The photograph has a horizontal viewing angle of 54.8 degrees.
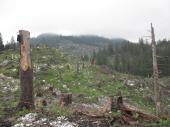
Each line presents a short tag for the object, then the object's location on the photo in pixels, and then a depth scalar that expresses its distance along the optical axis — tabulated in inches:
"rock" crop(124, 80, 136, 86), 1033.4
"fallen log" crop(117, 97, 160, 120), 249.0
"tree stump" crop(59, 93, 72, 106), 375.8
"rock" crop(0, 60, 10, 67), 1051.8
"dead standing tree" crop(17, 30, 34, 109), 310.7
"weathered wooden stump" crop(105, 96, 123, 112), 268.8
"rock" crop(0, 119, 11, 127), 271.1
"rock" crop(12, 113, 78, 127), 250.3
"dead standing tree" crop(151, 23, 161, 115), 543.1
